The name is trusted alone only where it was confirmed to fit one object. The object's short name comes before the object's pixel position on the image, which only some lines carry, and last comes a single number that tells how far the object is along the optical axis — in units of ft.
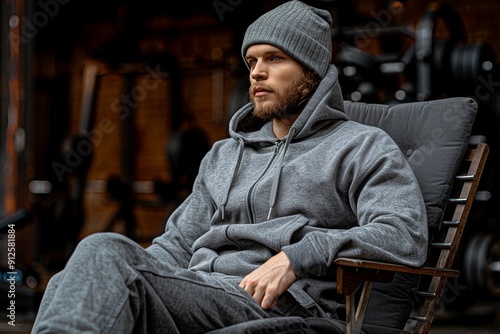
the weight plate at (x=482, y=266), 28.39
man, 10.84
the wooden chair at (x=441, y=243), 12.24
